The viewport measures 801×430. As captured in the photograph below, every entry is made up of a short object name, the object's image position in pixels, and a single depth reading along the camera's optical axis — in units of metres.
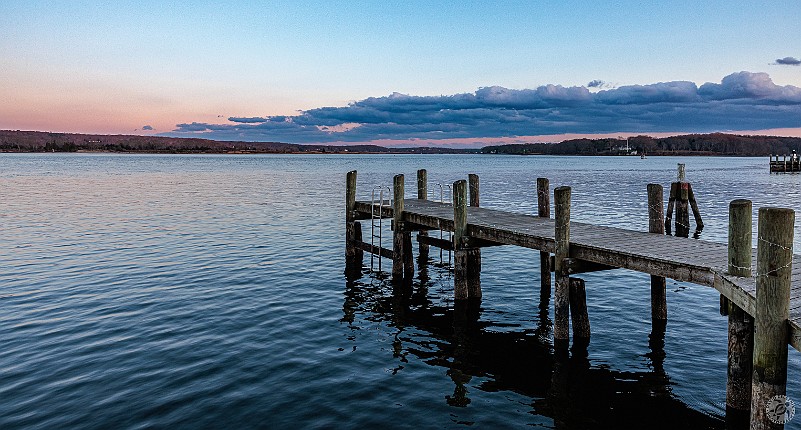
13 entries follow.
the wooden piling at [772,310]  7.00
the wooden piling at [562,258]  12.15
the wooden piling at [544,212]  17.30
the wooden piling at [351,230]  21.73
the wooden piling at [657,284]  13.88
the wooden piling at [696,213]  28.02
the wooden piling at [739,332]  8.49
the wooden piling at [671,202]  26.80
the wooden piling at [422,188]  23.12
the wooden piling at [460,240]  15.44
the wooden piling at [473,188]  20.86
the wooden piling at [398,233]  18.84
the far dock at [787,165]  83.86
